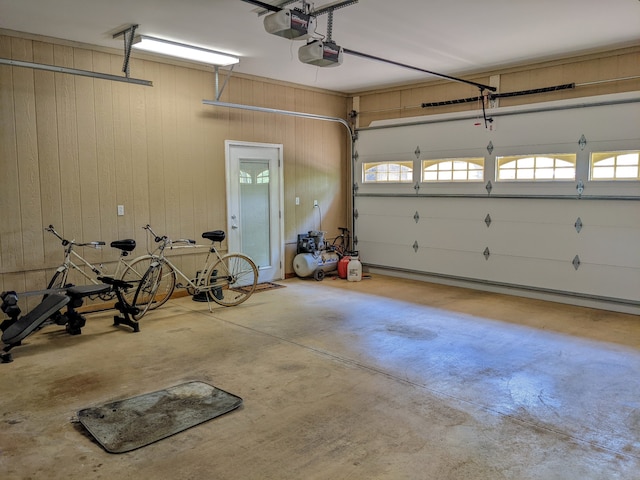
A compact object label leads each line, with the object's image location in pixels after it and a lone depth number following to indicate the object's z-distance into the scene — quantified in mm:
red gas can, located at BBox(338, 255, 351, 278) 7485
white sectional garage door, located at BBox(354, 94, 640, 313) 5484
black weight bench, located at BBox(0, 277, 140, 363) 4078
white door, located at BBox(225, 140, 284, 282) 6695
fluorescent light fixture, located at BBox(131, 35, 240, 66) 4996
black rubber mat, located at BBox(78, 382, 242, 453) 2775
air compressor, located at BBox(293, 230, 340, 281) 7359
